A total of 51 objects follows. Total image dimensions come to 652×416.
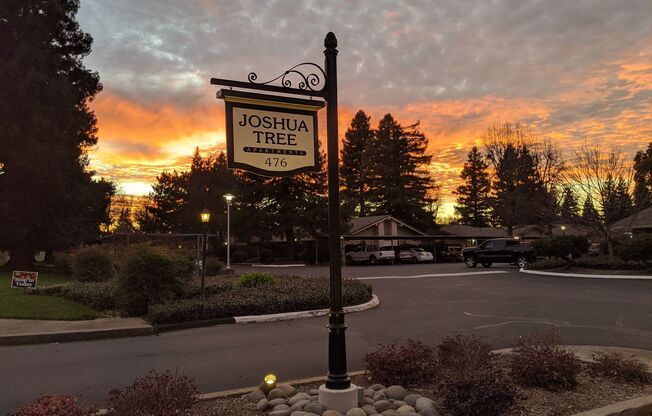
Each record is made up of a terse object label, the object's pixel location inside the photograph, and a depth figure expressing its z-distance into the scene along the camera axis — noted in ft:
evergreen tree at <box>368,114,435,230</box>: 232.53
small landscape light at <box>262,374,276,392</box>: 17.87
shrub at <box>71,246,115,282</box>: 65.16
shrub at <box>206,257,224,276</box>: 86.94
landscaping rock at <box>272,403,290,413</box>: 15.84
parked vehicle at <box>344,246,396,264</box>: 148.77
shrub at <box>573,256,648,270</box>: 79.61
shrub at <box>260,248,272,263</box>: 167.43
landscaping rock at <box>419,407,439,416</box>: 15.29
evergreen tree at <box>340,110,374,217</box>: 249.75
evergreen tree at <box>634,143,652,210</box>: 93.45
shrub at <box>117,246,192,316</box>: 41.81
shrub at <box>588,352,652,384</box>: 18.99
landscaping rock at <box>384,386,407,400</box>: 17.17
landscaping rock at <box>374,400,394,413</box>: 16.02
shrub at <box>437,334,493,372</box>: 17.75
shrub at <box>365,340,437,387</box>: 18.90
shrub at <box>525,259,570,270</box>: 91.30
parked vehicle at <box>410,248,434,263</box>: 156.04
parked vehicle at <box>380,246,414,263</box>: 152.52
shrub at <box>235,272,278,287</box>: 52.54
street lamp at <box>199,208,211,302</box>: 41.12
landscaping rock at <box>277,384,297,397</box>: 17.74
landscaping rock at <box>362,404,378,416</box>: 15.58
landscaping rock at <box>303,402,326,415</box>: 15.53
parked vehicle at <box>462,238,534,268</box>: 108.06
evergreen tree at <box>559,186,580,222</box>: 95.81
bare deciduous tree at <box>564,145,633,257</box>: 91.61
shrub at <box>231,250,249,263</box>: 181.57
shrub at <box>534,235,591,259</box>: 90.74
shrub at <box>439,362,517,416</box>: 14.67
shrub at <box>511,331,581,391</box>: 17.94
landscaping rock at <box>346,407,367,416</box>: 14.91
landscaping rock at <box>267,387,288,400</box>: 17.21
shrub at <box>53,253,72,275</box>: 99.97
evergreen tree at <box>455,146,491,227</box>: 293.02
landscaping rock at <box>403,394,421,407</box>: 16.55
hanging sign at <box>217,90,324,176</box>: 16.22
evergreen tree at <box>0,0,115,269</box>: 100.83
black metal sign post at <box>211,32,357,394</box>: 16.31
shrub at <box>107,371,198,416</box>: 13.70
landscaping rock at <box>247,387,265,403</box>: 17.39
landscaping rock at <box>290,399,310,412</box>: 15.78
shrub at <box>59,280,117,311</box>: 45.24
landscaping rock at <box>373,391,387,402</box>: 16.99
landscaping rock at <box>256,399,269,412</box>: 16.38
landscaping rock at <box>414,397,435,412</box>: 15.74
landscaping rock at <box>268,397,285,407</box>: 16.48
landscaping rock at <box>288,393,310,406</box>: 16.67
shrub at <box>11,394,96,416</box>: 12.76
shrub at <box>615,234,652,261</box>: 75.42
